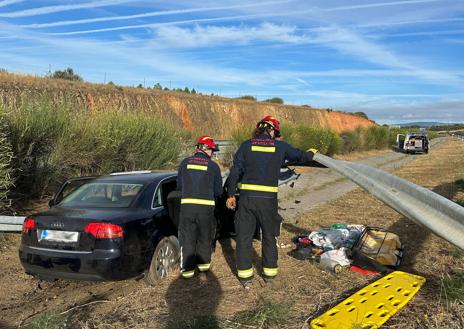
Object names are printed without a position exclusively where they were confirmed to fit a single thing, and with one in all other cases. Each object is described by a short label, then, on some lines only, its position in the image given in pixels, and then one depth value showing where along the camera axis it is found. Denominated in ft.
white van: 134.51
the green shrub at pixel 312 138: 78.28
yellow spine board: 12.79
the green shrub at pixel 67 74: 148.05
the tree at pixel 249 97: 240.18
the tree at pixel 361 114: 330.67
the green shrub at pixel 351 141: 116.64
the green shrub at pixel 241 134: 68.13
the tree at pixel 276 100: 276.16
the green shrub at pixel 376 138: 135.95
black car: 15.96
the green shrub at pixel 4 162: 24.03
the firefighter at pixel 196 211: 18.12
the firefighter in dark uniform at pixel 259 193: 17.15
